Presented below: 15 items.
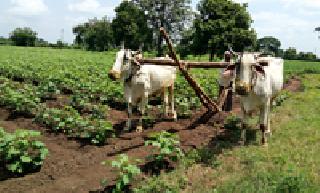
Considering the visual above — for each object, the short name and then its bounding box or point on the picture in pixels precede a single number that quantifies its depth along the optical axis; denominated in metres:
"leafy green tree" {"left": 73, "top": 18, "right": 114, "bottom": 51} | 82.56
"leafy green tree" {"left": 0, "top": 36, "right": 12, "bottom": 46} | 95.66
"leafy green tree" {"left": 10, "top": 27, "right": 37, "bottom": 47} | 97.81
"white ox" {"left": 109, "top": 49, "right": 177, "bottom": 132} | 10.16
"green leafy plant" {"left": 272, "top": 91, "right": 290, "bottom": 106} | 14.63
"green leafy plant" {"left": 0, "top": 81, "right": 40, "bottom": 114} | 11.97
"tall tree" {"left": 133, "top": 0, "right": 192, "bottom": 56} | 58.84
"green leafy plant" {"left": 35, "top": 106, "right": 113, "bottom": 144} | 9.78
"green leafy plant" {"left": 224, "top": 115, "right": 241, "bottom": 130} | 10.91
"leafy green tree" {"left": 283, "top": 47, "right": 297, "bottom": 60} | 89.02
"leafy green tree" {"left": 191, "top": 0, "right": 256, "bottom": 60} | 38.38
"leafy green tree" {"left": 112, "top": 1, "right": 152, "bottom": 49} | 57.09
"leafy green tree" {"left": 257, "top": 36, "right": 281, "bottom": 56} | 117.74
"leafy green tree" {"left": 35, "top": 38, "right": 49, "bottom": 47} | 96.61
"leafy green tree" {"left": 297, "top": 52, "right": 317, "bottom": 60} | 87.19
